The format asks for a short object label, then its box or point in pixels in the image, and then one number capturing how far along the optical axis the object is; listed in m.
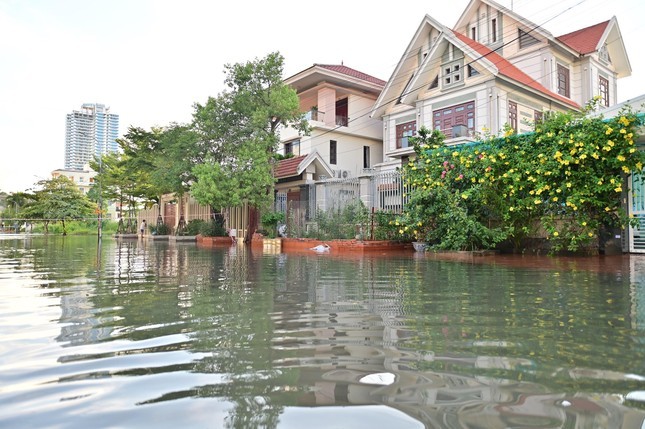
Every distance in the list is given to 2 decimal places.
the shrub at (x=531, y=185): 8.90
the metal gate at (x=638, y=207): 9.40
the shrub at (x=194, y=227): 25.30
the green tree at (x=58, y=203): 45.38
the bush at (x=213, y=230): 22.78
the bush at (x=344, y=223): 13.18
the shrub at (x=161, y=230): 30.77
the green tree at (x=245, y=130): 18.38
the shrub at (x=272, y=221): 17.75
